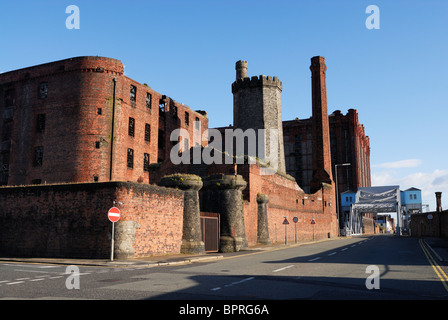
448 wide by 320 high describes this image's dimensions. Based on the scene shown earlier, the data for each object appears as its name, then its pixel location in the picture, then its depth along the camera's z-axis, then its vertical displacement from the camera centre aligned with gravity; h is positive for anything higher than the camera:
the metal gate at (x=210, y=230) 23.97 -1.12
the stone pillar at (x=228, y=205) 25.72 +0.53
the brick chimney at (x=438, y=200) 62.00 +1.84
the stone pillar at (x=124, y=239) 17.64 -1.22
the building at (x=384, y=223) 130.09 -3.84
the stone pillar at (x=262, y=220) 31.97 -0.64
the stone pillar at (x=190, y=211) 22.20 +0.10
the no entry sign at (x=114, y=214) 16.58 -0.04
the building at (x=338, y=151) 81.88 +13.12
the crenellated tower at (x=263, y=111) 47.78 +12.71
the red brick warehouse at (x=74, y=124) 35.06 +8.57
